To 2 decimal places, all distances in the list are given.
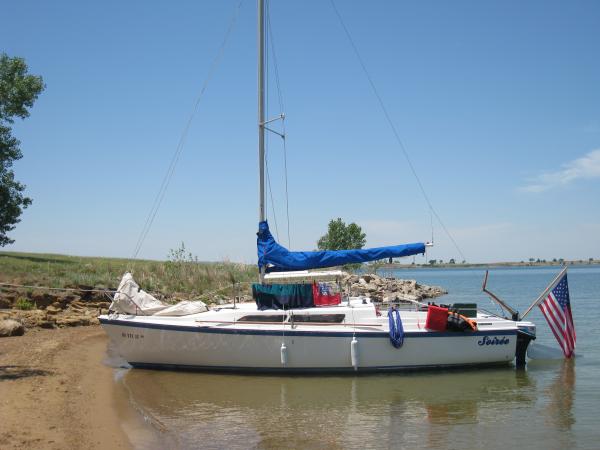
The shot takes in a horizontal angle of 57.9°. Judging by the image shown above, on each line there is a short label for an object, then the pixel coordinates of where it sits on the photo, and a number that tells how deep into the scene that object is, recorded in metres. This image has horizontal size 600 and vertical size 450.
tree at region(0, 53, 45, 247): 25.94
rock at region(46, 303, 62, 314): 19.11
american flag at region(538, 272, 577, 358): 15.82
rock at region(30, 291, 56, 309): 19.80
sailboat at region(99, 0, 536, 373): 13.88
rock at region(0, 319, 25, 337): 14.75
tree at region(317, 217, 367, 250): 50.44
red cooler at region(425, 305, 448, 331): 14.29
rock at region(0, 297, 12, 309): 18.55
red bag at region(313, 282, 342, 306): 15.14
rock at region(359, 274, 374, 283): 45.46
